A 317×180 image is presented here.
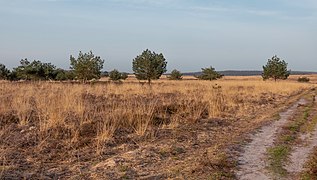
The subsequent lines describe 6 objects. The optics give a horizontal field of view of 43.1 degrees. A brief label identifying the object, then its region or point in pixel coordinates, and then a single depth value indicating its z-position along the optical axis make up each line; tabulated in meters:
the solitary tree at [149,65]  49.69
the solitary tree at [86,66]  41.41
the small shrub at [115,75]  79.71
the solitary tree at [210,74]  81.56
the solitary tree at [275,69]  75.06
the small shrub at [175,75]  85.57
